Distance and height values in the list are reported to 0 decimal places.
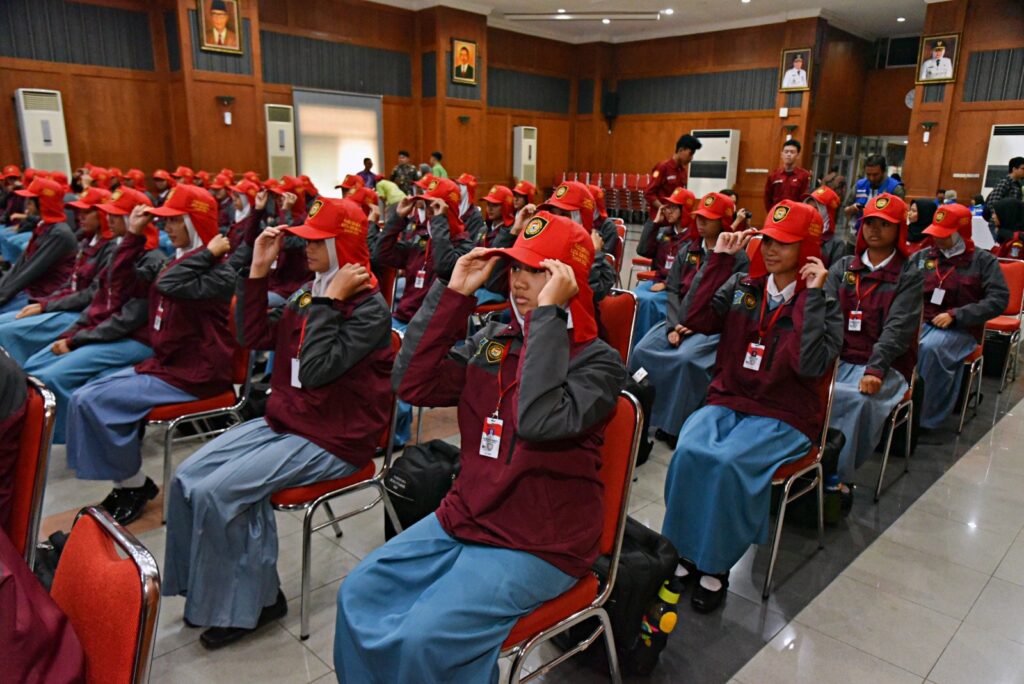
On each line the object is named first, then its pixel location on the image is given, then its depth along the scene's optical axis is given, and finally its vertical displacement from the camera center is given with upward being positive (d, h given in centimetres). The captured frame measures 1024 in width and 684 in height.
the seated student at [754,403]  247 -86
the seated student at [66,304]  412 -85
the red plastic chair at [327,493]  230 -110
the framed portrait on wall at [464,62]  1368 +229
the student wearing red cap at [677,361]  392 -104
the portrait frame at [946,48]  1105 +220
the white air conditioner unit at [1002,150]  1072 +61
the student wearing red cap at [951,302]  401 -68
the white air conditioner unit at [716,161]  1428 +44
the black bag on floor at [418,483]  247 -111
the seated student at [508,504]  156 -82
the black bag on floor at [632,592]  206 -124
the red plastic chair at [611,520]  174 -91
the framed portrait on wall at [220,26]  1062 +226
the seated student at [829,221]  496 -30
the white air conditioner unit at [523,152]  1570 +59
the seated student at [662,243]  489 -52
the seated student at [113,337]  337 -86
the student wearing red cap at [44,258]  477 -64
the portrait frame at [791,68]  1296 +220
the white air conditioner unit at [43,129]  1002 +54
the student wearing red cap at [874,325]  317 -68
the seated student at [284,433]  221 -93
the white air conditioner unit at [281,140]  1188 +55
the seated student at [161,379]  293 -93
